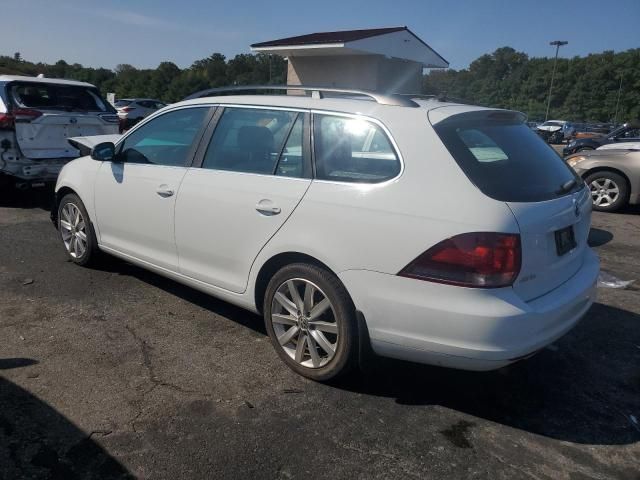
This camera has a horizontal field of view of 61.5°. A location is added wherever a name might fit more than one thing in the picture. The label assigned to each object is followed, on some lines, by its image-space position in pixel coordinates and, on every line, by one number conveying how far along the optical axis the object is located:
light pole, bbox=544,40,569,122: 64.94
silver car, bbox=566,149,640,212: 8.69
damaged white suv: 7.16
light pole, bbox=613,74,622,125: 80.00
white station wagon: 2.60
